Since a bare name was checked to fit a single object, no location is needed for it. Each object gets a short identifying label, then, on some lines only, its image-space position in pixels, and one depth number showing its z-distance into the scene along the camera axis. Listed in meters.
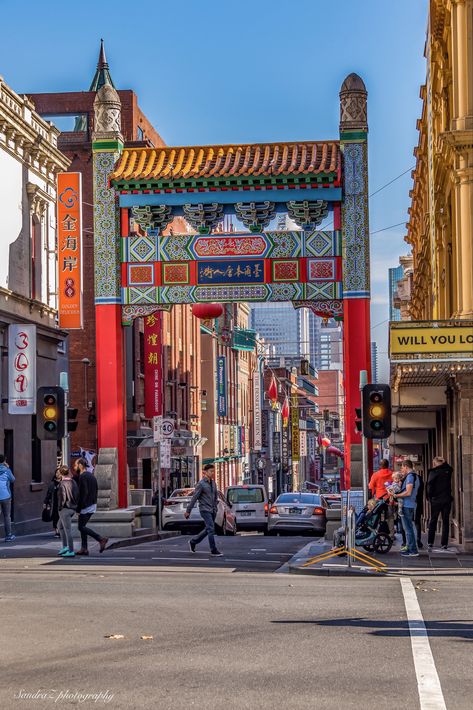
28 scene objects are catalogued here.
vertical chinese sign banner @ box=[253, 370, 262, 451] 94.88
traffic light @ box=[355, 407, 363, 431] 23.30
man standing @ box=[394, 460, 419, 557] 21.56
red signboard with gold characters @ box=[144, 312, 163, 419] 53.06
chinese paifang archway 28.73
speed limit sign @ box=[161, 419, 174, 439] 35.66
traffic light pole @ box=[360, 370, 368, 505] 22.08
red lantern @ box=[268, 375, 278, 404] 86.00
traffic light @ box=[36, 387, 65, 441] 23.02
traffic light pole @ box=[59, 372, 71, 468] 23.36
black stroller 21.84
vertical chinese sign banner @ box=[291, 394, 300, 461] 102.04
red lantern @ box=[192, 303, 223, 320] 38.78
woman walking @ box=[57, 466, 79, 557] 21.50
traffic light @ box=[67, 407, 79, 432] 24.09
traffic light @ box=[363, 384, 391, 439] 21.44
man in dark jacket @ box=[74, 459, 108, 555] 21.89
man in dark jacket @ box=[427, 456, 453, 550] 22.84
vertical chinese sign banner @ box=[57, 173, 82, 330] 31.73
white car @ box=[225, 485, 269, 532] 37.06
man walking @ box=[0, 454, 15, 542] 25.69
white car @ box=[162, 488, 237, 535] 33.25
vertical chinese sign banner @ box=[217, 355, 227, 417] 75.88
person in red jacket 23.56
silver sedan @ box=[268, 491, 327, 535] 33.25
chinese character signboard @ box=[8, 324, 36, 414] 30.52
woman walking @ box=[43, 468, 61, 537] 23.94
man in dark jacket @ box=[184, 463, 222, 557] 22.45
